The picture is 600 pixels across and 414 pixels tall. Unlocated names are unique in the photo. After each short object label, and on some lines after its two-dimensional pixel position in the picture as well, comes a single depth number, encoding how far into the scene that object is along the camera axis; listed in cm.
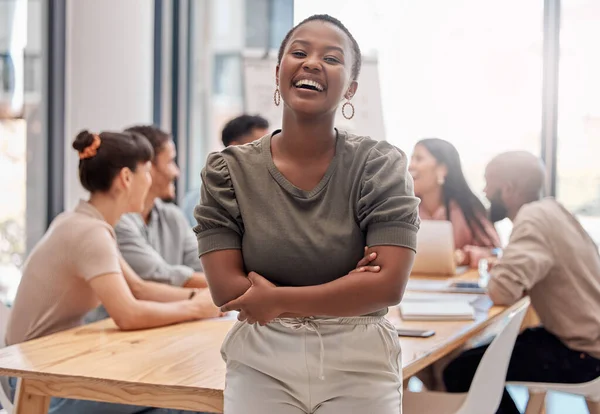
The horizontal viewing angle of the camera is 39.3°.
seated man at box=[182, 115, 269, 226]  420
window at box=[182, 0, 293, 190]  604
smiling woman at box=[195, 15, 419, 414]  149
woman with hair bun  252
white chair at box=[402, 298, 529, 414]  228
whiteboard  515
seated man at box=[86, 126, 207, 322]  324
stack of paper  346
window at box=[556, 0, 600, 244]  509
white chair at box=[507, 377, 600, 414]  304
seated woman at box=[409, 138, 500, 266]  458
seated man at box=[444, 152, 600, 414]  306
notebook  281
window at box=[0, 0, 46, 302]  435
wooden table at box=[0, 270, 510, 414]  191
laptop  401
